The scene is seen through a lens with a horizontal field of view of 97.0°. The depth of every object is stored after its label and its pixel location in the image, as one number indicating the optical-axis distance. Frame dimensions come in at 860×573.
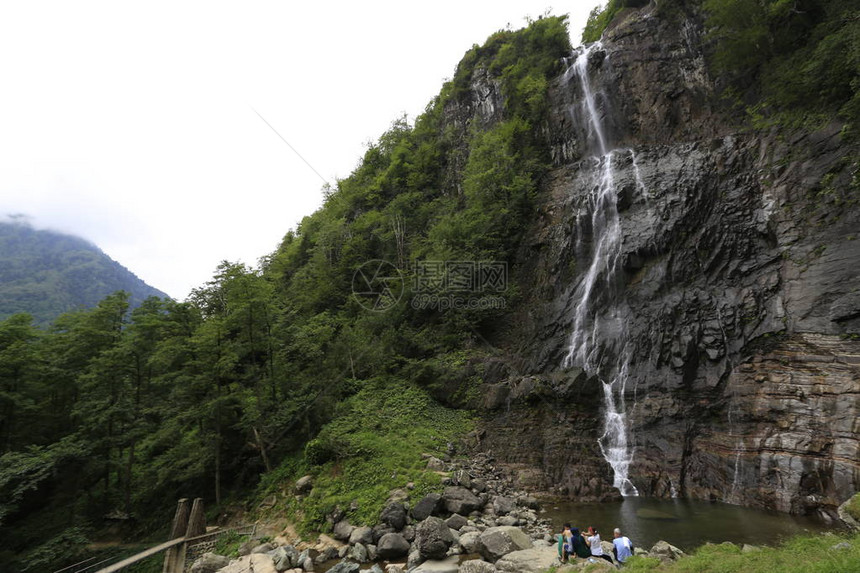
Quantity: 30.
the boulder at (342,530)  11.39
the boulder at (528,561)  8.12
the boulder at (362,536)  10.80
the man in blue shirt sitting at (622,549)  7.93
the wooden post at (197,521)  12.88
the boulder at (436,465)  13.96
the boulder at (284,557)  10.50
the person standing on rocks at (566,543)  8.28
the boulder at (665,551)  8.19
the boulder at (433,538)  9.59
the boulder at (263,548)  11.87
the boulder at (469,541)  9.69
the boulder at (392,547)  10.15
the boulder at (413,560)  9.38
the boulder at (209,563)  11.56
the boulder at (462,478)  13.06
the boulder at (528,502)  12.80
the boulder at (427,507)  11.47
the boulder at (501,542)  9.00
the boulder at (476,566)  8.18
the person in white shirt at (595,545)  8.16
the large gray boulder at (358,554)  10.16
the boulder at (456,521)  10.81
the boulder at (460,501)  11.69
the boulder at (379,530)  10.87
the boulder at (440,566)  8.73
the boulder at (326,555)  10.64
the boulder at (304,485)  14.32
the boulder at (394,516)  11.14
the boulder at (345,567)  9.37
